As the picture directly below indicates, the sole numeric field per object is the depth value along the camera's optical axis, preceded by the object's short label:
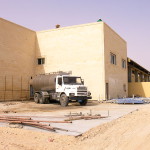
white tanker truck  19.30
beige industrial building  25.56
